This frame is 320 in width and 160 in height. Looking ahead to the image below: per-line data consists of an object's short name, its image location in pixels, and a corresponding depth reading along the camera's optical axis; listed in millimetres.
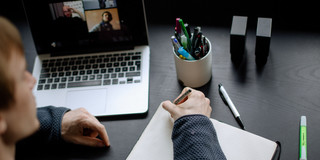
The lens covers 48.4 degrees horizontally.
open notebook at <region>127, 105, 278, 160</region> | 849
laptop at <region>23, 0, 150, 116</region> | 1048
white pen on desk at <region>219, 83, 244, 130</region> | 955
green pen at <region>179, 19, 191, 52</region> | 980
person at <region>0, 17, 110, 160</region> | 468
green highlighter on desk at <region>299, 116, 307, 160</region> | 857
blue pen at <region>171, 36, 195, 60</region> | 969
